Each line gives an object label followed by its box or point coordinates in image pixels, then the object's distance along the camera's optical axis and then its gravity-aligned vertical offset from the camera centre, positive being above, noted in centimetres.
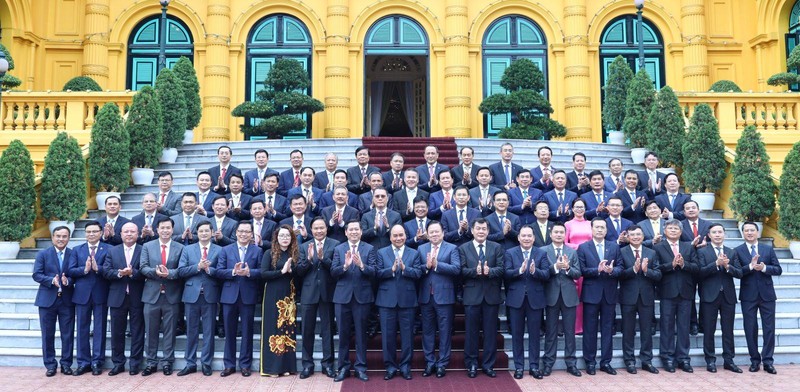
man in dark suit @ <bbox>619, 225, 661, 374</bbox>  764 -80
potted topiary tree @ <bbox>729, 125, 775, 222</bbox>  1048 +67
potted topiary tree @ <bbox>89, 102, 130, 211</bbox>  1141 +131
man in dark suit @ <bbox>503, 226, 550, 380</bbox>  744 -71
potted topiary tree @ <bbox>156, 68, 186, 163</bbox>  1338 +244
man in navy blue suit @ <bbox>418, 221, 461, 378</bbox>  745 -70
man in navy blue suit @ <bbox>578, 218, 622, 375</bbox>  755 -74
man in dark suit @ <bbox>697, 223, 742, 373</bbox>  763 -75
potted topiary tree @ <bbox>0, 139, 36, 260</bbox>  999 +54
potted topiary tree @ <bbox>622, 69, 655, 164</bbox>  1330 +228
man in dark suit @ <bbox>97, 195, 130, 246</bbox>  842 +11
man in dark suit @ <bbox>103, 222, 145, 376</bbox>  751 -72
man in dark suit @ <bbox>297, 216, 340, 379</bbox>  748 -65
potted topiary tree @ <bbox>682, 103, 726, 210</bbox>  1137 +114
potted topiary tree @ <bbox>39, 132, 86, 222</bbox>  1046 +80
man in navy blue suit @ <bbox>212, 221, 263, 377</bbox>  751 -65
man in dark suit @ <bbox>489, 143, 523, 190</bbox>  1005 +85
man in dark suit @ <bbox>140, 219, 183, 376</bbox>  751 -68
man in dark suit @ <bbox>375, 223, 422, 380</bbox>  742 -74
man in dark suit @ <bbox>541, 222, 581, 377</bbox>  750 -81
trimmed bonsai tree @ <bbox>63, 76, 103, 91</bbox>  1692 +370
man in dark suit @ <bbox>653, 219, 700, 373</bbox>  765 -77
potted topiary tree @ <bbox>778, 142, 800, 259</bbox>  1002 +35
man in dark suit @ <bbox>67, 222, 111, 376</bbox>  748 -70
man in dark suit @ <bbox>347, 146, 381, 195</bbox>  965 +80
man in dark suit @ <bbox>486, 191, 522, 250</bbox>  825 +4
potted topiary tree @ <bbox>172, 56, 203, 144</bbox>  1459 +302
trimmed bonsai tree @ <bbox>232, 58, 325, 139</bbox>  1702 +320
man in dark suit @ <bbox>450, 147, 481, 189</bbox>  980 +83
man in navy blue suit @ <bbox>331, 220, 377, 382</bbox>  743 -65
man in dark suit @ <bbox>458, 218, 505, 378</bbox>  747 -72
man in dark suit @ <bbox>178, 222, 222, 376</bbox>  750 -66
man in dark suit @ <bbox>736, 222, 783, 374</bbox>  759 -76
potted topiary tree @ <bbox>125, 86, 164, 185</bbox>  1222 +181
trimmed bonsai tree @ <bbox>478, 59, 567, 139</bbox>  1703 +310
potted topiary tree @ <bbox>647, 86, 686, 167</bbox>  1223 +175
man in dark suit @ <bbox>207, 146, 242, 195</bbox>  1011 +93
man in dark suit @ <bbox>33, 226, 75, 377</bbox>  742 -69
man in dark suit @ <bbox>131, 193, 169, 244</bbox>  845 +17
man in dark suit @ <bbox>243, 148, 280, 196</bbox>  977 +81
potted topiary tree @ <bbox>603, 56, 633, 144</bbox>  1479 +280
